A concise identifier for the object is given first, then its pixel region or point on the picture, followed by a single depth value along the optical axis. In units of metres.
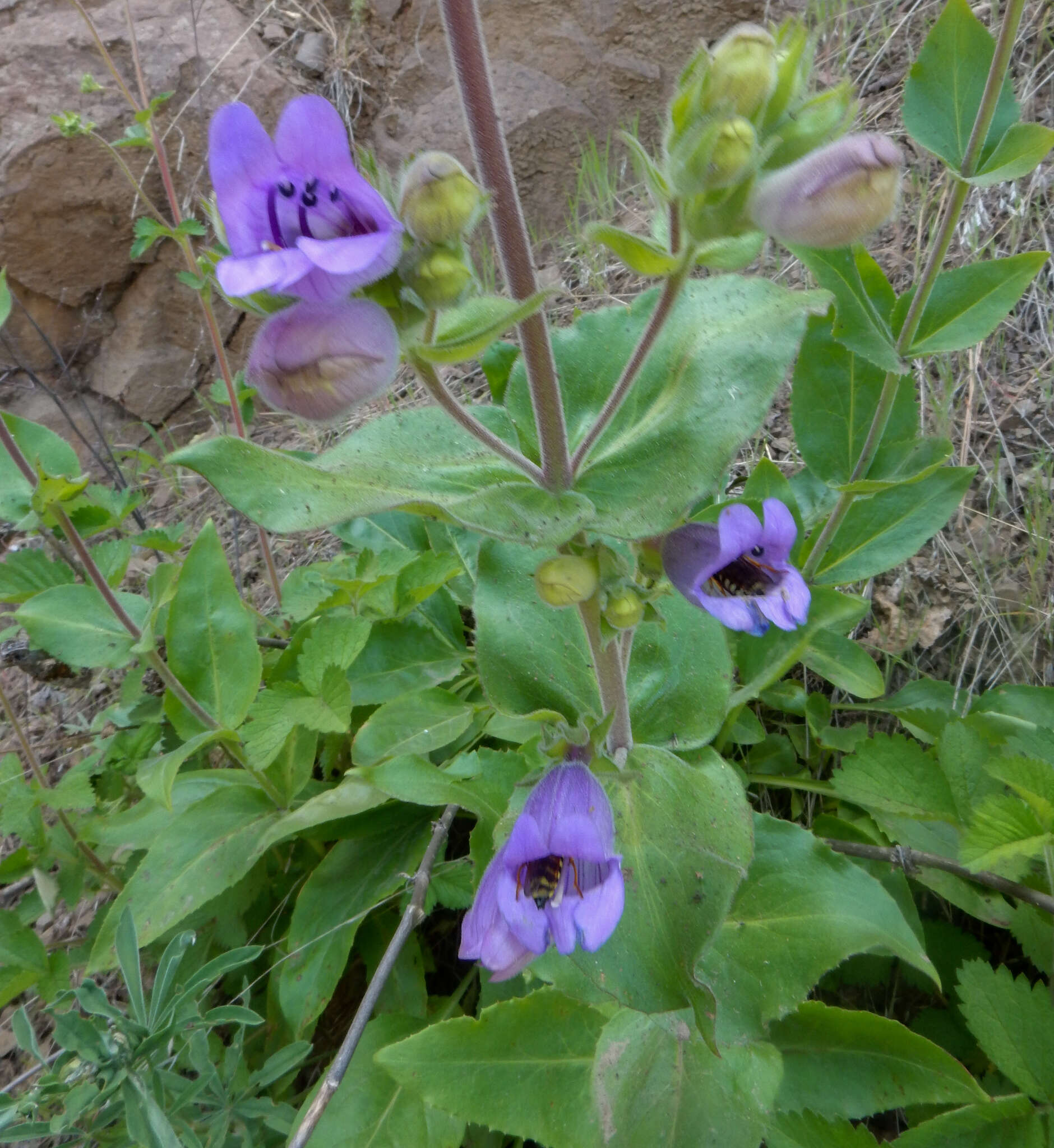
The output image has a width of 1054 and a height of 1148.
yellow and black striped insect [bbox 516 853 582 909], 0.21
